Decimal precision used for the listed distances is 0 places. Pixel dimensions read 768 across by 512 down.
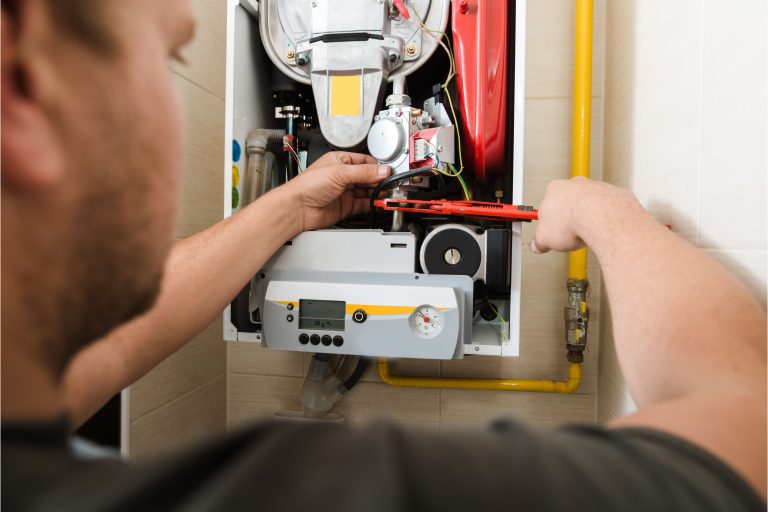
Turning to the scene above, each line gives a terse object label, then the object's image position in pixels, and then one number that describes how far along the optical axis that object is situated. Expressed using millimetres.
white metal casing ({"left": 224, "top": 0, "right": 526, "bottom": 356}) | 863
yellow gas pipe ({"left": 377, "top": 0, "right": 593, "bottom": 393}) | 1101
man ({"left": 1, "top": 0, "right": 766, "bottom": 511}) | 241
